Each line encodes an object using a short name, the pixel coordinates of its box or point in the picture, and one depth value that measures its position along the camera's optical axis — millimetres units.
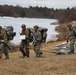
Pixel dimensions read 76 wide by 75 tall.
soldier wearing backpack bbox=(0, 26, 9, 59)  16125
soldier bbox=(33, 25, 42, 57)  16988
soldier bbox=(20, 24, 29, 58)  16895
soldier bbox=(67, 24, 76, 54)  18797
